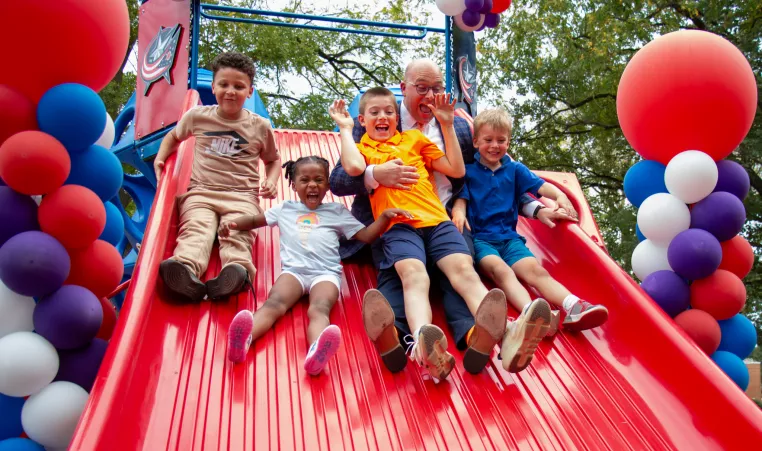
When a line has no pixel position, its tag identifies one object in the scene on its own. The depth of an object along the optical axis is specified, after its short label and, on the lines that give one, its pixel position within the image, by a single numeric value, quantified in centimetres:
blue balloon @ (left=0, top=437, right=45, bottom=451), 253
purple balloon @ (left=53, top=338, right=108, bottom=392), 269
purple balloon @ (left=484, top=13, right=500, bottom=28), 580
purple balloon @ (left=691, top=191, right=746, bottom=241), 322
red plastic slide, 236
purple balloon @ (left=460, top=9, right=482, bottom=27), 570
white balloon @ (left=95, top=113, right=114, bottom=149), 296
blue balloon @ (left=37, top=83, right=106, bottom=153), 267
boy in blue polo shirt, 333
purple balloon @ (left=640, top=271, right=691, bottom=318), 321
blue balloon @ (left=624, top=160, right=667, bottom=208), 348
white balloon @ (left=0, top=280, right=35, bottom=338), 262
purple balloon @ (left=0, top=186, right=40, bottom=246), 261
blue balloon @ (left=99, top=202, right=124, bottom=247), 300
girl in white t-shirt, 266
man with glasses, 305
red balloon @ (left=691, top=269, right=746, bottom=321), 317
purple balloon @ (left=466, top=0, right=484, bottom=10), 561
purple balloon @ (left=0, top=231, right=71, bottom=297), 254
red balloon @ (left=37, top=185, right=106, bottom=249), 263
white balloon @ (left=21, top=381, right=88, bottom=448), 254
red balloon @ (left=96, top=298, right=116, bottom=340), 301
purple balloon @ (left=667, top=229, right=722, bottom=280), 314
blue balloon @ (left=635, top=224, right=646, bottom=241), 353
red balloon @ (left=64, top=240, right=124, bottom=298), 277
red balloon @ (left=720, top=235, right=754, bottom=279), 330
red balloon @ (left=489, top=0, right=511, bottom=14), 570
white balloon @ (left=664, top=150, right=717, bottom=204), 322
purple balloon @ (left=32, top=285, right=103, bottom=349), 262
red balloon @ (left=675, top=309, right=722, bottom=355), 317
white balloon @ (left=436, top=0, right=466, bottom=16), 568
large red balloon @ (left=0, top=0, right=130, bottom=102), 267
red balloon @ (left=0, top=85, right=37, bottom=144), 262
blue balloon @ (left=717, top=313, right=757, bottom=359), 327
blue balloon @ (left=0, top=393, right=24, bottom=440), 261
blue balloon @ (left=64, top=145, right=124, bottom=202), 277
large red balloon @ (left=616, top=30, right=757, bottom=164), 333
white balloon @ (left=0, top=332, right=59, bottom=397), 250
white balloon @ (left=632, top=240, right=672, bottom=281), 336
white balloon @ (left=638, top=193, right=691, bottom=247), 328
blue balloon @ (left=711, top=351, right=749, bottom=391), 319
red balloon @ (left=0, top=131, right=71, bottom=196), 255
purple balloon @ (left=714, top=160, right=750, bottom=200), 333
